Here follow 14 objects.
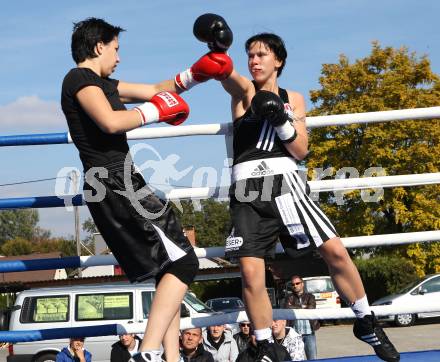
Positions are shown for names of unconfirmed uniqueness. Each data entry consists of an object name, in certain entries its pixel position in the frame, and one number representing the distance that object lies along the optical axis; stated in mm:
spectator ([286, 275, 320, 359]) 8125
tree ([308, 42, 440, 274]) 27734
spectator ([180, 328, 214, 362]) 6297
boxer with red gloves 3311
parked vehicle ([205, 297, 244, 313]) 20689
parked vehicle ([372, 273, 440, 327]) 19375
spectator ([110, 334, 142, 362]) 7125
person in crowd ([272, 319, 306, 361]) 6352
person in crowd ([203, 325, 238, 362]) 7328
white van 12133
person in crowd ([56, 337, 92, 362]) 8102
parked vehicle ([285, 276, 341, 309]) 21062
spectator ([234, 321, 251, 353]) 7421
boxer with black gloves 3803
